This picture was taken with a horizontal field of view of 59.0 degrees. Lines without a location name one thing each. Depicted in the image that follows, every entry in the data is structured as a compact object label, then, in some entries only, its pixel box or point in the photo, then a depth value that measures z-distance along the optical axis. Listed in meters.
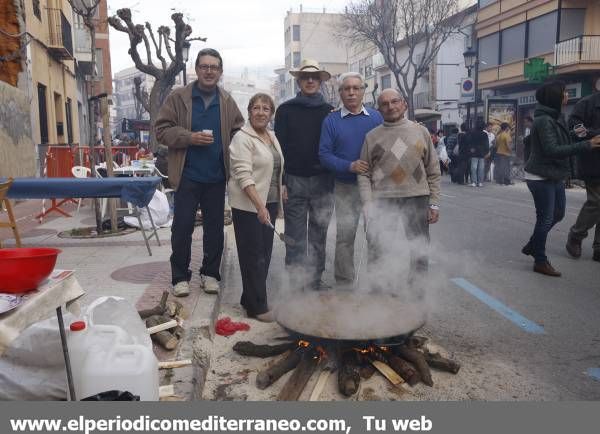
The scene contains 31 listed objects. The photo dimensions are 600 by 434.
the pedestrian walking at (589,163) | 5.77
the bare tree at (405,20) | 27.67
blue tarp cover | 5.61
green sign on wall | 23.31
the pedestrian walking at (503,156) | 15.93
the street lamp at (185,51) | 18.52
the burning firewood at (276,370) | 3.12
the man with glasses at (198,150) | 4.22
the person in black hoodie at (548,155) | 5.23
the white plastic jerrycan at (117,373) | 2.38
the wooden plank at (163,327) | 3.44
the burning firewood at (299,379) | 2.95
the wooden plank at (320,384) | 2.97
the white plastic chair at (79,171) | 9.26
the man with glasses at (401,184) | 4.18
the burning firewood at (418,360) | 3.12
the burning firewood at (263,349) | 3.49
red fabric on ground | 3.95
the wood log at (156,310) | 3.80
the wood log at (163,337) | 3.37
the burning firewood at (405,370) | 3.11
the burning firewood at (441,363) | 3.24
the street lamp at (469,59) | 20.88
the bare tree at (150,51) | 16.48
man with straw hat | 4.63
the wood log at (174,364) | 3.11
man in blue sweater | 4.34
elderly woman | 3.93
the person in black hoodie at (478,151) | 15.39
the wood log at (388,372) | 3.10
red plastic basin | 1.89
